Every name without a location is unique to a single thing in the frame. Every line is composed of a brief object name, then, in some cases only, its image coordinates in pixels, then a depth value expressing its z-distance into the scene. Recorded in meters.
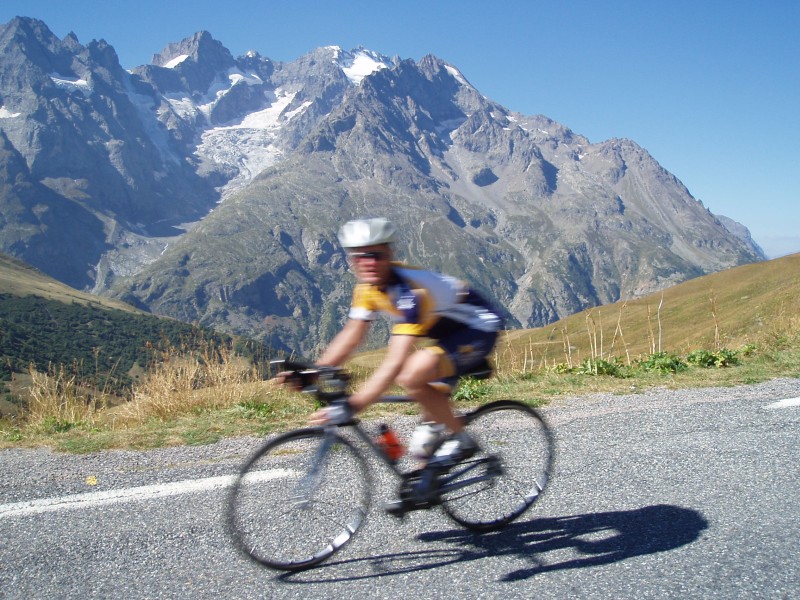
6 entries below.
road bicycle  4.67
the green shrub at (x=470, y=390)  10.33
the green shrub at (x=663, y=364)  11.91
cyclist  4.55
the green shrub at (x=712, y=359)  12.12
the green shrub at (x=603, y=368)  11.74
